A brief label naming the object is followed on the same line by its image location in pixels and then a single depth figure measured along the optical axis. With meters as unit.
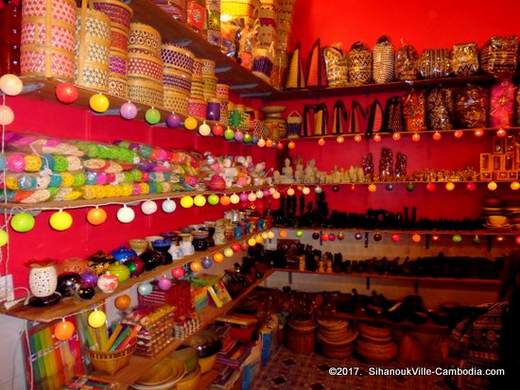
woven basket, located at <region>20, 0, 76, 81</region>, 1.39
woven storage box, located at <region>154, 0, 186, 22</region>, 1.98
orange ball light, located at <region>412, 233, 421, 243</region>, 3.65
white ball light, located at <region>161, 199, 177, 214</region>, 2.19
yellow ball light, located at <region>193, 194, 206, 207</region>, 2.41
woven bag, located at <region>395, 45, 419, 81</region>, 3.64
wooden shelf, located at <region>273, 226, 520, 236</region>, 3.46
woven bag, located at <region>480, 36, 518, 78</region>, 3.26
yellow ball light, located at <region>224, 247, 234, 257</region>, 2.88
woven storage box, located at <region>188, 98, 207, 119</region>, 2.40
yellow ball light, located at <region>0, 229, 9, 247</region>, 1.33
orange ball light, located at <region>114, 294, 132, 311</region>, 2.06
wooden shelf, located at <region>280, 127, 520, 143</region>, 3.48
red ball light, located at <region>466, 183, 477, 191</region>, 3.54
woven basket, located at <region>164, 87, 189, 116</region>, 2.12
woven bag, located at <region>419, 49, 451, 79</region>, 3.55
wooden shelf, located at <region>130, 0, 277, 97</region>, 1.96
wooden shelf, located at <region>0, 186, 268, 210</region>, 1.44
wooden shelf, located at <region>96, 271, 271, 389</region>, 1.85
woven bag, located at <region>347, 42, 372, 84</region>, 3.79
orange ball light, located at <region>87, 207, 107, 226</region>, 1.68
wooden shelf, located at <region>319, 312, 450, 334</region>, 3.64
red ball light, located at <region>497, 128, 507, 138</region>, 3.35
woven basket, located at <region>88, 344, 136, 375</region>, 1.88
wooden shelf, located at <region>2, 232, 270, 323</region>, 1.52
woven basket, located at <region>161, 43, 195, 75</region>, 2.12
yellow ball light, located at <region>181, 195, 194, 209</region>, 2.34
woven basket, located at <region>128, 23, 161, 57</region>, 1.87
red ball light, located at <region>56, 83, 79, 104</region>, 1.41
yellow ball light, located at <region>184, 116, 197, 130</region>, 2.24
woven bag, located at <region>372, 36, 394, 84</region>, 3.71
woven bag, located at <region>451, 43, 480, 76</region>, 3.44
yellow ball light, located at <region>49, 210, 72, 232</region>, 1.52
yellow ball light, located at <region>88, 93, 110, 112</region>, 1.56
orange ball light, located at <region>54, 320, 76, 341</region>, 1.57
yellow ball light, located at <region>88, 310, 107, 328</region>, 1.71
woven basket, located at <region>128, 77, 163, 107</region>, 1.88
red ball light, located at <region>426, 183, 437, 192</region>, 3.64
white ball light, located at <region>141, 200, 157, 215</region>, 2.07
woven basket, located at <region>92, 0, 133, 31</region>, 1.70
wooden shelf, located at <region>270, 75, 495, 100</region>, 3.55
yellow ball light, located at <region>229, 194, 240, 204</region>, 2.85
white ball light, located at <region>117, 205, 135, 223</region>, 1.83
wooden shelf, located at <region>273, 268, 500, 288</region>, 3.56
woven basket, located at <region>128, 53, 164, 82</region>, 1.87
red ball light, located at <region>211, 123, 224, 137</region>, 2.62
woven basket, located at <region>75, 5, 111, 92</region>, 1.55
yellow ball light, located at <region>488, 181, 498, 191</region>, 3.39
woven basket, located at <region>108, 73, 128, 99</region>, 1.71
